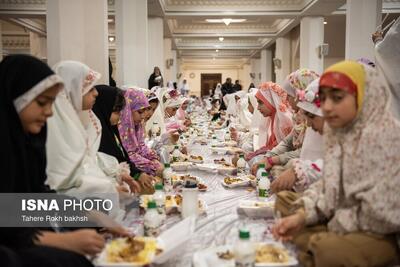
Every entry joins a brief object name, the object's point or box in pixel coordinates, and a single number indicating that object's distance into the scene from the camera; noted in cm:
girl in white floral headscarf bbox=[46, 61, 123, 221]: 211
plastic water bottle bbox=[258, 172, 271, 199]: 273
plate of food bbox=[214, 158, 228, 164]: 400
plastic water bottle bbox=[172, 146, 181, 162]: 417
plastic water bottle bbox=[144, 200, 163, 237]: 203
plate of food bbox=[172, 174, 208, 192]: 298
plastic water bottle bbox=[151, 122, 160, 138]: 532
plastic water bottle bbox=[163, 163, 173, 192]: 305
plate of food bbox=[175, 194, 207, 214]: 238
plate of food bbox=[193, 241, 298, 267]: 161
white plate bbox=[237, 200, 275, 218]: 232
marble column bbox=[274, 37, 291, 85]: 1380
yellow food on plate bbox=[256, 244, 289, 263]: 163
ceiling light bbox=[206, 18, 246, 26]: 1273
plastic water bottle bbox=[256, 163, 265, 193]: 293
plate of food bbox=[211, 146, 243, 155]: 479
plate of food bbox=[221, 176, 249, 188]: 301
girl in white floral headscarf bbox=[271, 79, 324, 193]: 237
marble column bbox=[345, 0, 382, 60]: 699
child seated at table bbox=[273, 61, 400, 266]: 165
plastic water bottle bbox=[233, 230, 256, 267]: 159
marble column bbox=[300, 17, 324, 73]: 1034
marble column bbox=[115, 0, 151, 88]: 668
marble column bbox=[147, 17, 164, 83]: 1023
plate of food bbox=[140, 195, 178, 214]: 235
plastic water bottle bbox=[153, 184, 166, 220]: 220
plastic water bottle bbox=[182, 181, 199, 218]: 227
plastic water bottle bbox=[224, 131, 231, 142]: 629
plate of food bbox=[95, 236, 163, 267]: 158
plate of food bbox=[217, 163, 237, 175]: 352
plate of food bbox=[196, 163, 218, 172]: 361
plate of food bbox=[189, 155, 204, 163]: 410
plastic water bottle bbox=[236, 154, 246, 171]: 369
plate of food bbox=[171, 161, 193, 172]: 372
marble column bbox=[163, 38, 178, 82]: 1334
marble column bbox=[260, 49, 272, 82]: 1773
